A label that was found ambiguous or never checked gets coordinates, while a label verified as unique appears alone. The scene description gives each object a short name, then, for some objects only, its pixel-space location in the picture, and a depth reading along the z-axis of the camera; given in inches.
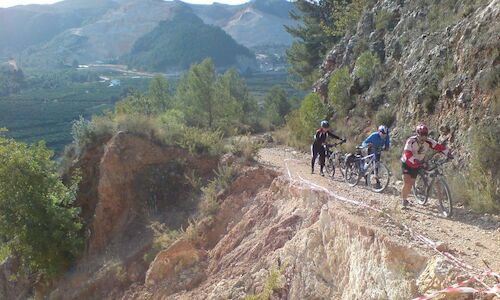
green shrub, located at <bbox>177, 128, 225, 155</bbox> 593.3
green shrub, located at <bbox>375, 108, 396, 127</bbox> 641.6
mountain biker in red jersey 346.6
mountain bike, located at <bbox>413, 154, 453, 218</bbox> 339.5
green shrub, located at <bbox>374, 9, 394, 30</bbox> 817.5
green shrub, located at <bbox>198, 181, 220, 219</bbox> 493.0
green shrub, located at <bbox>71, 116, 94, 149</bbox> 623.8
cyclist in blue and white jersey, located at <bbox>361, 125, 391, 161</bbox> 445.4
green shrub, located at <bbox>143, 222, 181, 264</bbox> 481.1
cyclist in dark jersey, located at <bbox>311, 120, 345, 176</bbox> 534.7
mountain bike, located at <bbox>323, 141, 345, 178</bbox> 526.6
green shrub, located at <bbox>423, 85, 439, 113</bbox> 536.7
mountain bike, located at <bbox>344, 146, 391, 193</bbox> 444.8
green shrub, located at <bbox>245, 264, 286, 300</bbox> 318.3
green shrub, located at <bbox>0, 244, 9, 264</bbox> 511.3
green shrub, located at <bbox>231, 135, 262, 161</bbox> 573.7
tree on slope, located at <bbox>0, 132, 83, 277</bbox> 490.9
